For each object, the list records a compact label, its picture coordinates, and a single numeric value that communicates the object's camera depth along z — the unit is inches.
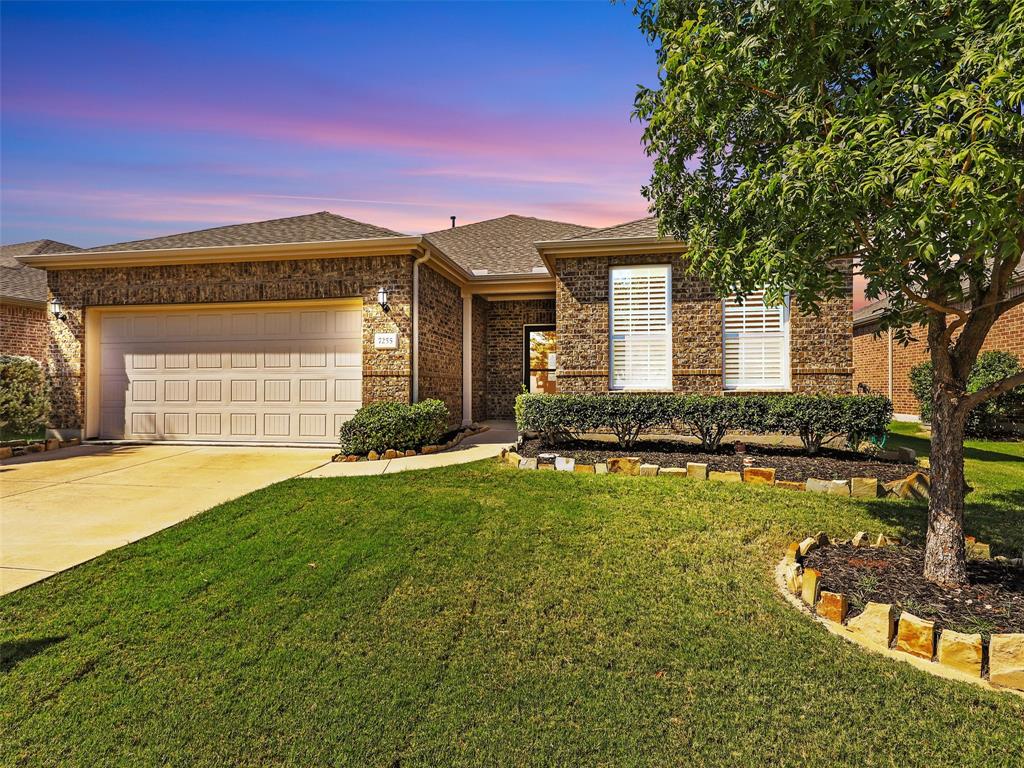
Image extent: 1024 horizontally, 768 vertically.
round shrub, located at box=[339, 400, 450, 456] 312.2
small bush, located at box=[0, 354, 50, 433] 335.9
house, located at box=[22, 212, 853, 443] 350.0
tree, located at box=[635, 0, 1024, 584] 87.5
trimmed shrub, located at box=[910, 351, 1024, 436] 387.2
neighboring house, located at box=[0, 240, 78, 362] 506.3
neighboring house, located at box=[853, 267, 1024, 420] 424.4
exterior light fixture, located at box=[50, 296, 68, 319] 382.3
